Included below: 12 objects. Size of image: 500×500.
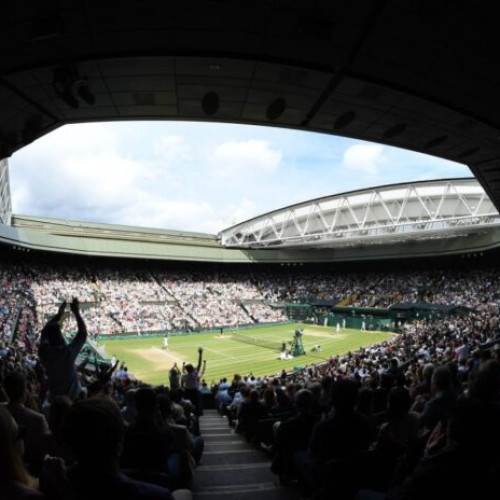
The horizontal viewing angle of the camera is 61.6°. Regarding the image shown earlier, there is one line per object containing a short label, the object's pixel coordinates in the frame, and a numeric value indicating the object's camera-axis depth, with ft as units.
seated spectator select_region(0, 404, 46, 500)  6.12
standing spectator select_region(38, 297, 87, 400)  17.04
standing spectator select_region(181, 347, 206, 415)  33.23
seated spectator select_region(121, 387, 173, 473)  11.02
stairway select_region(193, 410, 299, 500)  15.44
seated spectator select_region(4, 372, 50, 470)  11.43
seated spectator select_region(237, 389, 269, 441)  25.25
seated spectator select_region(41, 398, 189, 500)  6.07
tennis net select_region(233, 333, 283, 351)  118.74
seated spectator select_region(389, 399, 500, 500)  6.86
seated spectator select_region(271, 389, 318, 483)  14.46
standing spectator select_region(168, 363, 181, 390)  37.96
